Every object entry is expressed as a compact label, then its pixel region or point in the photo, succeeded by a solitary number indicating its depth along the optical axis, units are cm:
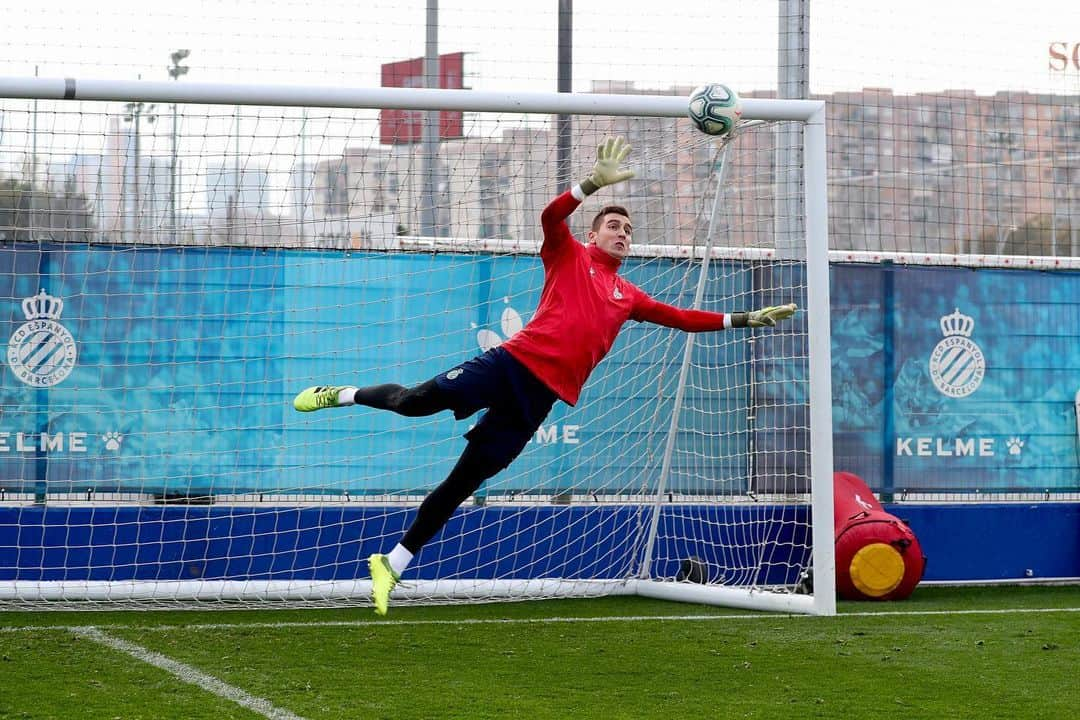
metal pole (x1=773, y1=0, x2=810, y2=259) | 1977
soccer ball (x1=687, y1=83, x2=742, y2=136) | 1462
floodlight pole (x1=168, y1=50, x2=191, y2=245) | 2003
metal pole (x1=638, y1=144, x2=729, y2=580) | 1886
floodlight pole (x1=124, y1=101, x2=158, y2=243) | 1791
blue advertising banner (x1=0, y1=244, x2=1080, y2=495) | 1839
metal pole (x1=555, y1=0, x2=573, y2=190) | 2169
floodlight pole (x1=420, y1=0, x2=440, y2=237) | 1934
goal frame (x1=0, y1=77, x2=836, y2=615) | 1531
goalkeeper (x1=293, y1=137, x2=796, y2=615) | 1346
